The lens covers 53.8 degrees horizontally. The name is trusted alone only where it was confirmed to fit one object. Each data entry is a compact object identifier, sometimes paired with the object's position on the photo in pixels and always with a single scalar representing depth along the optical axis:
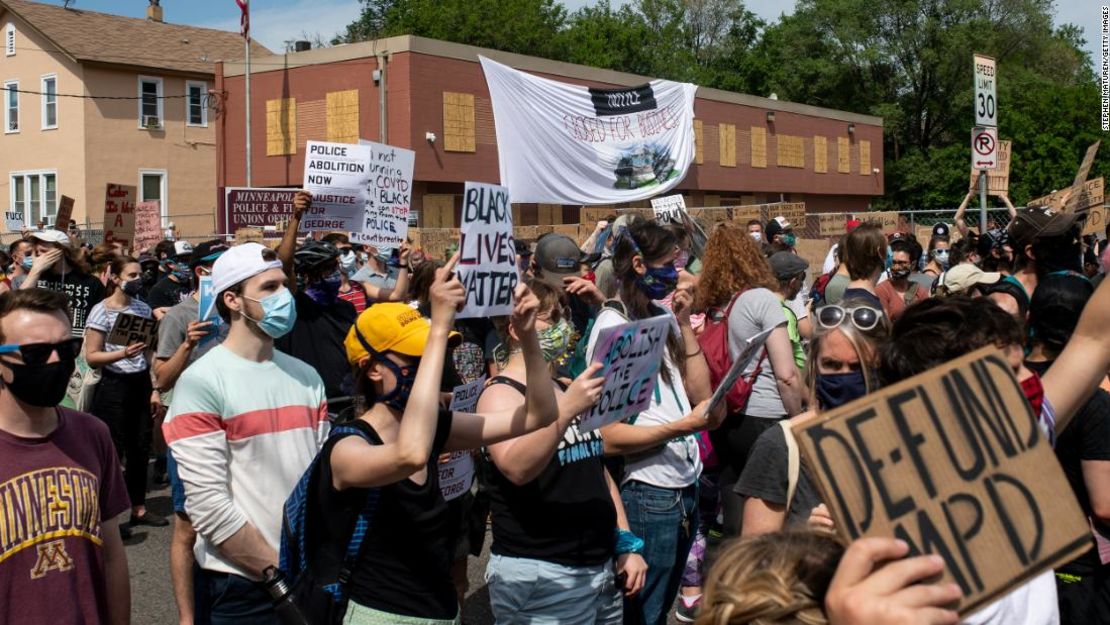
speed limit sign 12.26
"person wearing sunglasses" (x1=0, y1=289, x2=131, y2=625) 3.13
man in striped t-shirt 3.87
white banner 14.62
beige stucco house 38.62
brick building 28.66
